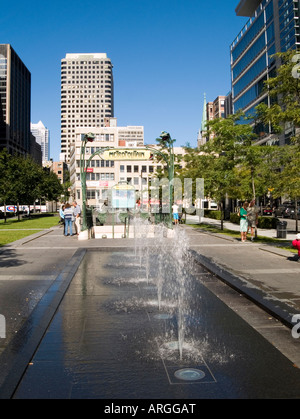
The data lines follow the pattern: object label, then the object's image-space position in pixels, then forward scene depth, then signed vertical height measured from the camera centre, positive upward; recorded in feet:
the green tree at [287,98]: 43.21 +12.76
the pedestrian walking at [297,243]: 35.45 -3.60
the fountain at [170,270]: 19.39 -5.69
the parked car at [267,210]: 143.12 -2.33
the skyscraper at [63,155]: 633.98 +79.30
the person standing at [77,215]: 69.72 -2.14
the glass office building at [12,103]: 455.63 +128.14
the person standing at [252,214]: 57.16 -1.57
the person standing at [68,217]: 65.21 -2.38
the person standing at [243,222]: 54.44 -2.61
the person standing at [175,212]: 91.53 -2.02
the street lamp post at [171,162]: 67.92 +7.56
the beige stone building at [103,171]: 319.47 +27.71
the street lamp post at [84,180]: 61.87 +4.10
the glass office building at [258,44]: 148.36 +70.02
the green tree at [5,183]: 119.96 +6.49
